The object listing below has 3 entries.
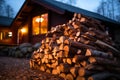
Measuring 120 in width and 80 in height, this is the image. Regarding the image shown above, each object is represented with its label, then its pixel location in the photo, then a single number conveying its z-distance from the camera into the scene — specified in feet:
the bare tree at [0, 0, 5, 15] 83.09
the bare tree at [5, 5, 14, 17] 92.76
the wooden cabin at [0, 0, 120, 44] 23.46
